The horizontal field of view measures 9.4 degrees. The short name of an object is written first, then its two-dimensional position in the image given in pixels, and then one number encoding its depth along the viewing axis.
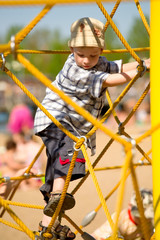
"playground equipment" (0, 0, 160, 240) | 3.80
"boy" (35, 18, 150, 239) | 4.29
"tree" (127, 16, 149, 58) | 49.86
